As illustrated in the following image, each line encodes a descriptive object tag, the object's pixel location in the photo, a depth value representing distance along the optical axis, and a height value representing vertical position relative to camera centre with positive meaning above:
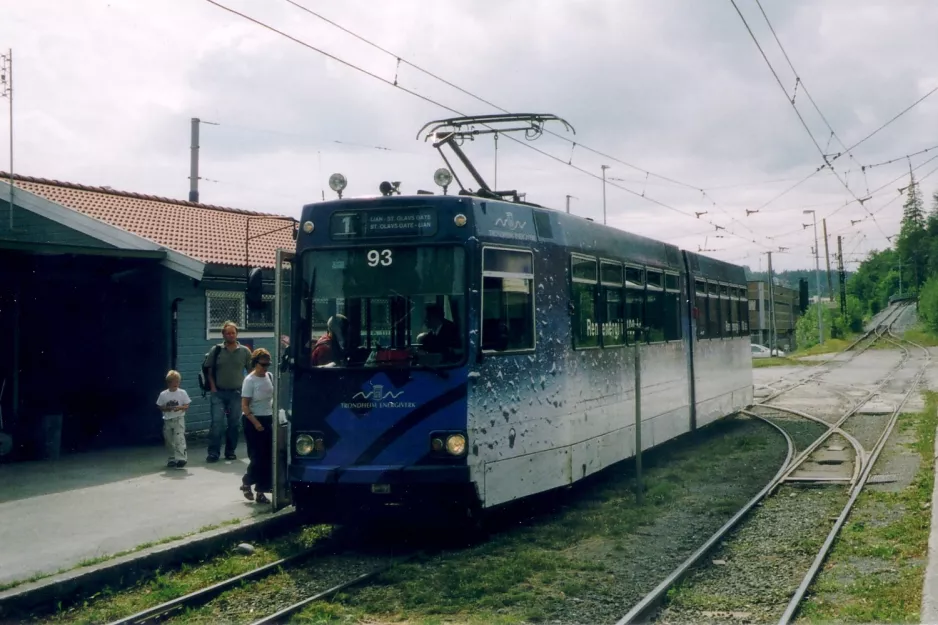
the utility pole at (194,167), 34.72 +6.69
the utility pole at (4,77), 14.29 +4.15
